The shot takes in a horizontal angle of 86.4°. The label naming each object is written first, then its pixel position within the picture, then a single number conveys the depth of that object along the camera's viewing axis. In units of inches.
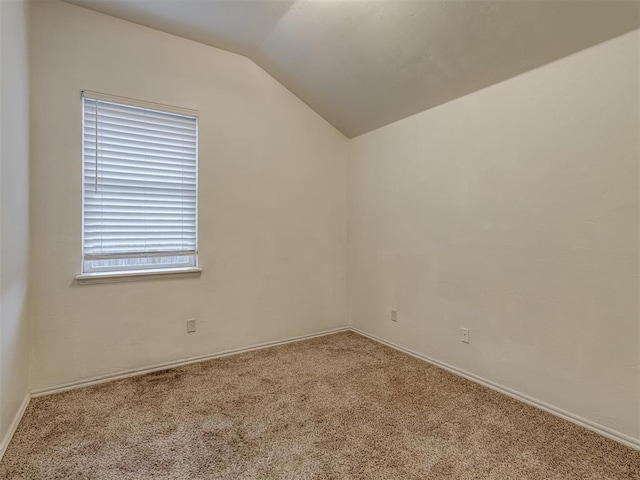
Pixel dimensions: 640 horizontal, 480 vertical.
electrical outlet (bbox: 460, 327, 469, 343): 104.0
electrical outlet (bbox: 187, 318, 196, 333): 115.0
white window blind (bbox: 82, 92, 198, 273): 99.5
